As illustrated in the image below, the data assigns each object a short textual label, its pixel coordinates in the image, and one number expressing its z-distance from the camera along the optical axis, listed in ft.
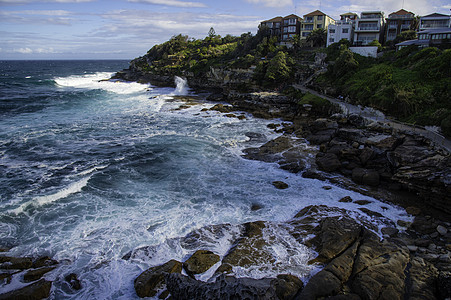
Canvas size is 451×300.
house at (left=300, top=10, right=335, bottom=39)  224.33
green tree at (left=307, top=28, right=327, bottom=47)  209.08
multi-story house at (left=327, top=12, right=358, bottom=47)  188.03
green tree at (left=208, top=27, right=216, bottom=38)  381.03
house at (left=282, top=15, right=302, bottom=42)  236.63
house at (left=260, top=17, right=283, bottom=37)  252.42
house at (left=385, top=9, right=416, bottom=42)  179.63
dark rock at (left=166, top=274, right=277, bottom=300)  33.94
